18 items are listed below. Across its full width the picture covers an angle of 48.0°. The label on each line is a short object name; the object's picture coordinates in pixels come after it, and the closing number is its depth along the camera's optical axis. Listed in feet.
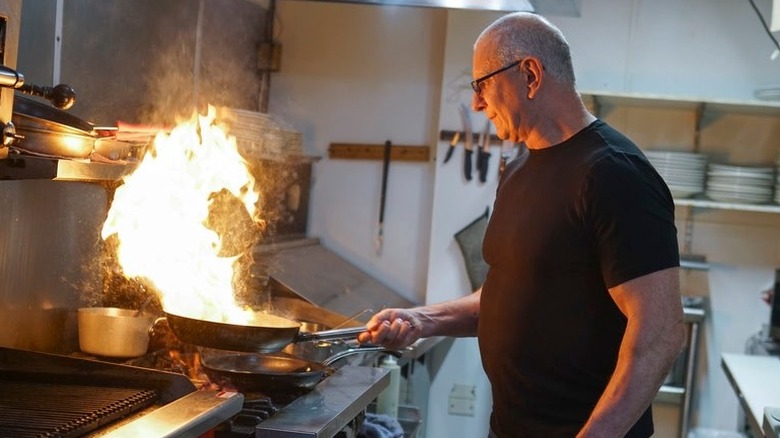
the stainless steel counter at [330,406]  6.04
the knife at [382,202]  14.55
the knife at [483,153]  13.74
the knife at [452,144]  13.85
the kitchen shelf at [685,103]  12.83
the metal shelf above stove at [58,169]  5.90
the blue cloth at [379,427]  8.20
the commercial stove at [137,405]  5.09
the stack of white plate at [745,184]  13.01
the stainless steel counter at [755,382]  9.32
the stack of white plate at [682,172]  13.17
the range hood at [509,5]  9.87
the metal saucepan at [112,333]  7.47
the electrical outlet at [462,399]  13.97
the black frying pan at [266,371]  6.89
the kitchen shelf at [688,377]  13.48
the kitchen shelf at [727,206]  12.86
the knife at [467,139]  13.82
